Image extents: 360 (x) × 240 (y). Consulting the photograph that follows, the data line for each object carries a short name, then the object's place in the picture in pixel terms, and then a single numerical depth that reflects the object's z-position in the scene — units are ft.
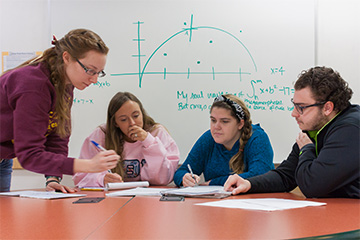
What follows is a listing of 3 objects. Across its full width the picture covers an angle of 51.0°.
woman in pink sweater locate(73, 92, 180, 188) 7.61
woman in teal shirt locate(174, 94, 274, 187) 6.95
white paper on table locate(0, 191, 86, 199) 4.43
